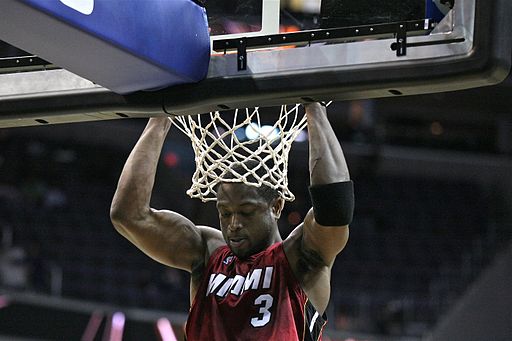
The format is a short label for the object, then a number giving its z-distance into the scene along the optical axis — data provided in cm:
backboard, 577
